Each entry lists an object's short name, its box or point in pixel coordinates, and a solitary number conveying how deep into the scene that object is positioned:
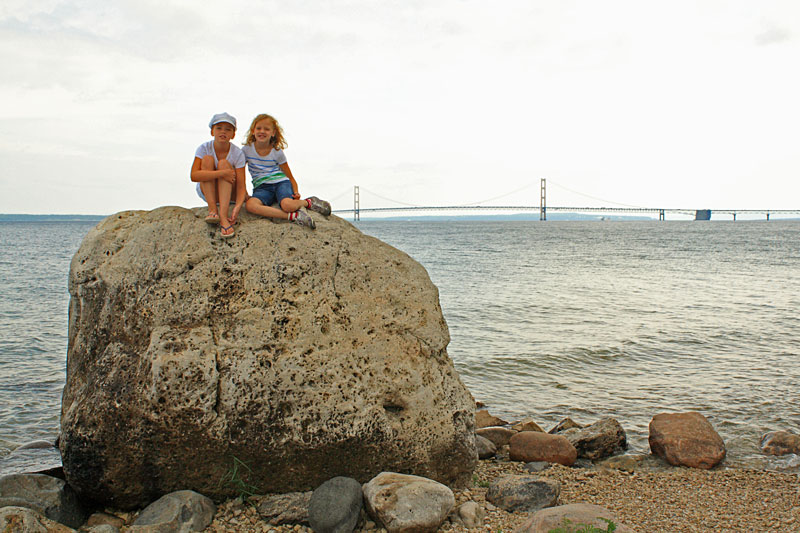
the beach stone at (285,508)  4.70
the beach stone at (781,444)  6.99
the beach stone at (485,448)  6.70
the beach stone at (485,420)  7.83
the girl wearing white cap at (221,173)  5.30
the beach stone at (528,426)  7.61
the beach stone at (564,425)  7.89
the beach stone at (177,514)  4.54
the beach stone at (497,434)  7.09
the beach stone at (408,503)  4.48
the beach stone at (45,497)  4.79
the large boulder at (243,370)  4.78
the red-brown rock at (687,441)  6.61
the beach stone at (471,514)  4.71
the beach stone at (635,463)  6.66
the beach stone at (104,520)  4.88
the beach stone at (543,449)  6.62
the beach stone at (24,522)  3.88
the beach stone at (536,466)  6.37
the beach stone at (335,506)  4.48
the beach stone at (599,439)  6.98
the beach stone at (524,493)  5.04
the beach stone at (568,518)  4.13
